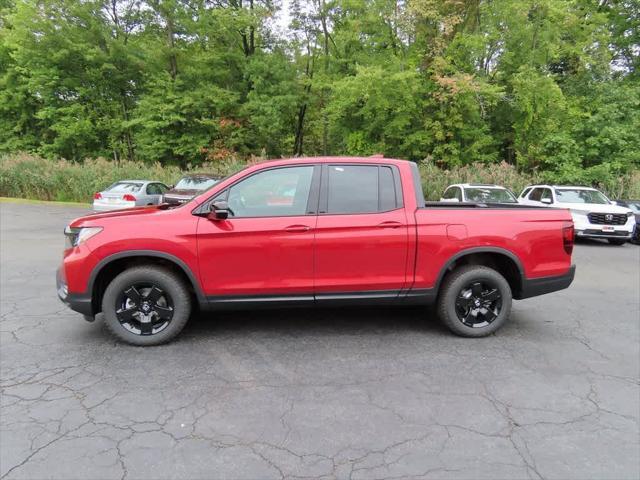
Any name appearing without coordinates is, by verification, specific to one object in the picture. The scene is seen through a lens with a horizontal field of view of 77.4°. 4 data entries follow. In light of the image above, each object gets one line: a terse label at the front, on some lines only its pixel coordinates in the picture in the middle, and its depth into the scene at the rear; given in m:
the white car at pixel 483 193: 12.38
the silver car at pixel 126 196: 13.99
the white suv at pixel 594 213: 11.31
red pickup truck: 3.87
